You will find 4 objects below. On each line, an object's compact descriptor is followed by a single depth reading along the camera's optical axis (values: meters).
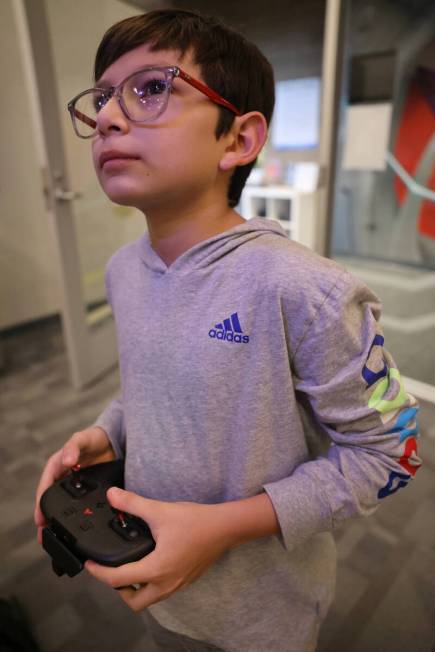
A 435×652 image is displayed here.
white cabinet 2.93
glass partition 2.14
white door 1.75
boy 0.45
